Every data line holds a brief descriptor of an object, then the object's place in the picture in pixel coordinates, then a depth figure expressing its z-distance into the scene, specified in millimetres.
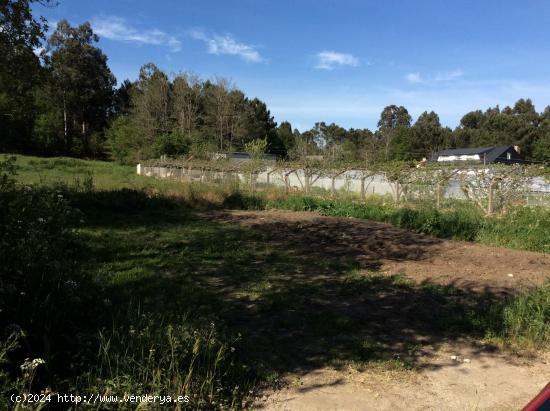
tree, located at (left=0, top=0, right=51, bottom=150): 12461
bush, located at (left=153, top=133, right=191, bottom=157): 41719
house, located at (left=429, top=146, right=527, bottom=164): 56253
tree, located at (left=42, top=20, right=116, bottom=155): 63000
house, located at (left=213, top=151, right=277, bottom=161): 34659
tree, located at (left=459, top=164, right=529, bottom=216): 14234
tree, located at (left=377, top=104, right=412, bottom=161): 108438
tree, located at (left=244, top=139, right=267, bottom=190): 25266
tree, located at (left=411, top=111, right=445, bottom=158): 76500
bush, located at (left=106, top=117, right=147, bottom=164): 55500
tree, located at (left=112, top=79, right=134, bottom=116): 76062
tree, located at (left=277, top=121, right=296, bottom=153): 76962
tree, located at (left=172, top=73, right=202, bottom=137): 57812
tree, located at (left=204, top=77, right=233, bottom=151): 59000
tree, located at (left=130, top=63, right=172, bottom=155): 56531
